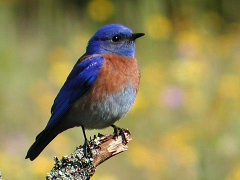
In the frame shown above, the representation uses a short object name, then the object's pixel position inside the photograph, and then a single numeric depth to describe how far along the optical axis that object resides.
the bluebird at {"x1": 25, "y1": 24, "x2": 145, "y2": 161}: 8.20
